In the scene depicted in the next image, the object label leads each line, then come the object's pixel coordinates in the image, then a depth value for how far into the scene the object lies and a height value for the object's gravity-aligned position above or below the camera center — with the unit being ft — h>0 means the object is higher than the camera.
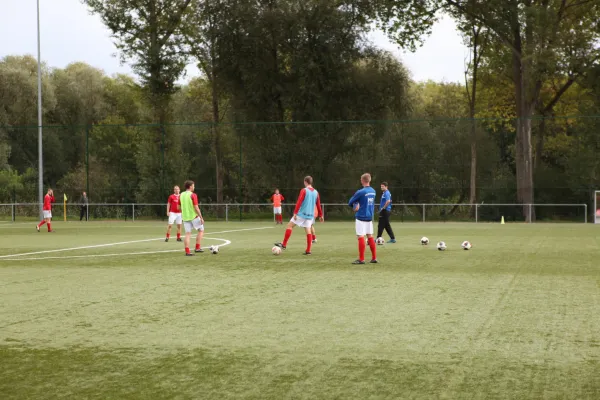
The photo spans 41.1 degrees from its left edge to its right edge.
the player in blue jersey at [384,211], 74.02 -1.06
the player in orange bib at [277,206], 121.08 -0.82
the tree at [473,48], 152.53 +30.77
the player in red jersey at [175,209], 77.15 -0.72
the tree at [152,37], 158.30 +32.80
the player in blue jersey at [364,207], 50.29 -0.46
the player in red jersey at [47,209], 100.95 -0.78
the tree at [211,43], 151.33 +31.37
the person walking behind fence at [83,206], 139.95 -0.64
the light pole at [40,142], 133.69 +10.29
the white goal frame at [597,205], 121.48 -1.14
